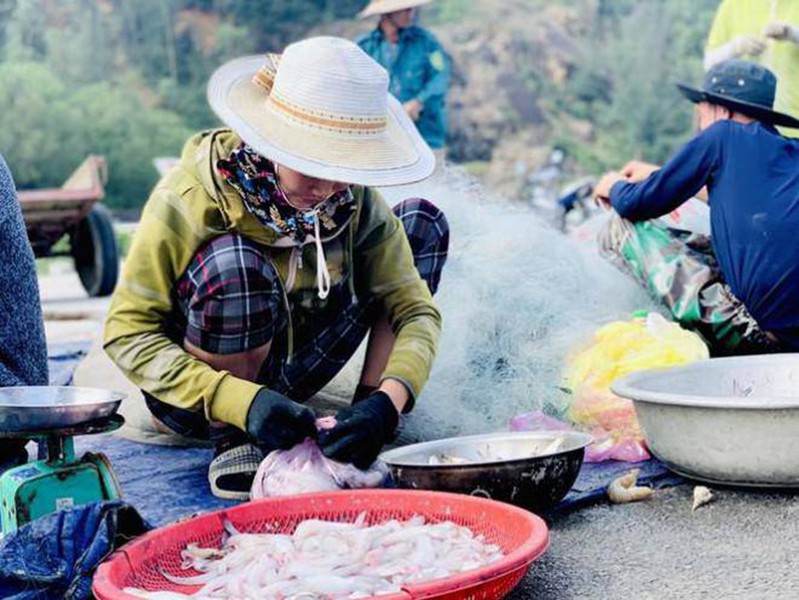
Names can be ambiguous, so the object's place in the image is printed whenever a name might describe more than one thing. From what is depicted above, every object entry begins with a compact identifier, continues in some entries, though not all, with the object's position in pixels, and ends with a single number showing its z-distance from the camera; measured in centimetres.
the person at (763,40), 508
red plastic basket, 180
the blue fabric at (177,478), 264
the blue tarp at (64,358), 402
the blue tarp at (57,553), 194
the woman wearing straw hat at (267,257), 240
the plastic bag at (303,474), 238
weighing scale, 194
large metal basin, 249
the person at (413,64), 720
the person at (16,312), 251
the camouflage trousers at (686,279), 365
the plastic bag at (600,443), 299
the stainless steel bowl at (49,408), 193
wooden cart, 802
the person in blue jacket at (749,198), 338
